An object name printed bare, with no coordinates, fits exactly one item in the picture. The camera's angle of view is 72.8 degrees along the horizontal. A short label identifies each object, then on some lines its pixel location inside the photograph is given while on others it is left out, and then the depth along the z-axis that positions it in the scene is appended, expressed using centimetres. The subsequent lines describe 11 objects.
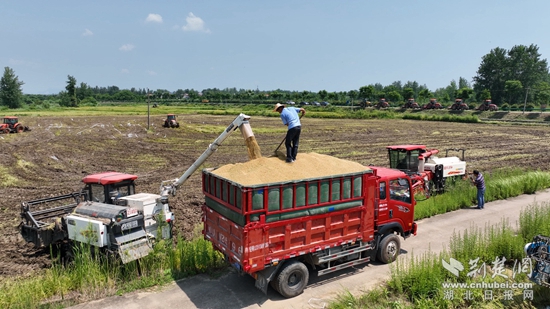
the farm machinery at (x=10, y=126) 3656
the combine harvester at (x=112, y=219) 900
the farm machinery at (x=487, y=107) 6856
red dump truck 761
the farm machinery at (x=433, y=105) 7375
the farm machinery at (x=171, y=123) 4400
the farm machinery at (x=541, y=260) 760
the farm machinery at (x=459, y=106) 7019
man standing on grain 911
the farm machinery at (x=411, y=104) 7738
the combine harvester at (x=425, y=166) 1664
